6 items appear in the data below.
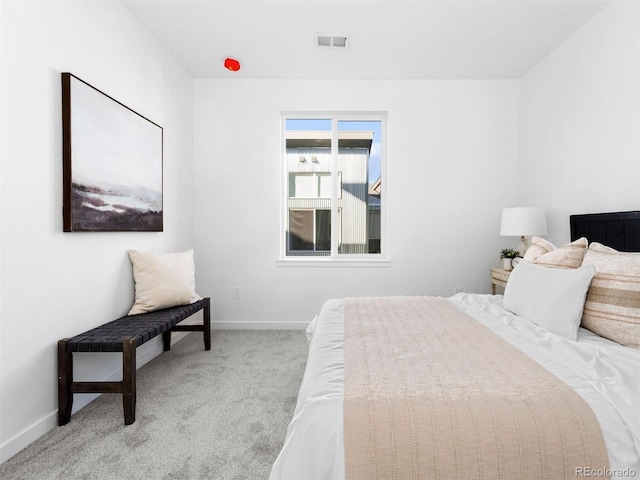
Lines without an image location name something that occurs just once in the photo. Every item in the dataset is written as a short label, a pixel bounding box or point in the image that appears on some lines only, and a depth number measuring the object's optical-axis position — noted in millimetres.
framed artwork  1879
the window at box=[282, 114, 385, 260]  3797
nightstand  3013
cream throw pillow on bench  2469
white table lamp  2885
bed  907
